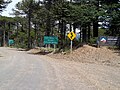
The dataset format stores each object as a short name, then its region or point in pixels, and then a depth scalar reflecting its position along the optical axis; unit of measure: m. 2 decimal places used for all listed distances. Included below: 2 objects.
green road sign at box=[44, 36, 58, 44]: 28.19
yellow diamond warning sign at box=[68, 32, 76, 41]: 21.11
